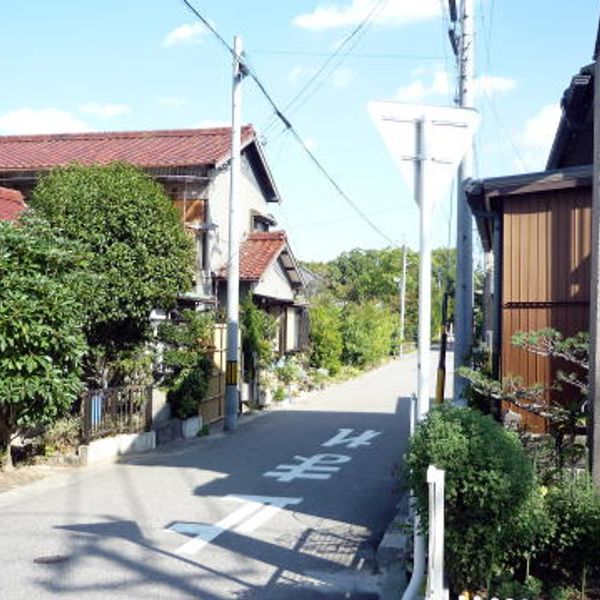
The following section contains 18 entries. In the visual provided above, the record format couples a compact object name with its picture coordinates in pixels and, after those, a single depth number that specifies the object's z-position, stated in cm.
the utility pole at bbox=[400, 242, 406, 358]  5366
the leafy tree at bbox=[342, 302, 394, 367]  3834
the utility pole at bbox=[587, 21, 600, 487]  568
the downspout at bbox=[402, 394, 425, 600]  548
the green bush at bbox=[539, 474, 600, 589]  537
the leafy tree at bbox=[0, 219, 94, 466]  1028
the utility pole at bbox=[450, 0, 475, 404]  1281
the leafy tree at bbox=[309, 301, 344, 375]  3209
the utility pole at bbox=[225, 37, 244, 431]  1741
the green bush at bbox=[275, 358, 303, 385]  2545
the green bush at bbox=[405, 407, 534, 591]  516
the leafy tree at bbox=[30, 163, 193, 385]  1329
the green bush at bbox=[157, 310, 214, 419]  1568
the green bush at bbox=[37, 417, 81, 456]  1244
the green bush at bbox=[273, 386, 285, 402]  2327
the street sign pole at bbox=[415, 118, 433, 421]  516
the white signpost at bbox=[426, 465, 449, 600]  462
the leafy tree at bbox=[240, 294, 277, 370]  2098
